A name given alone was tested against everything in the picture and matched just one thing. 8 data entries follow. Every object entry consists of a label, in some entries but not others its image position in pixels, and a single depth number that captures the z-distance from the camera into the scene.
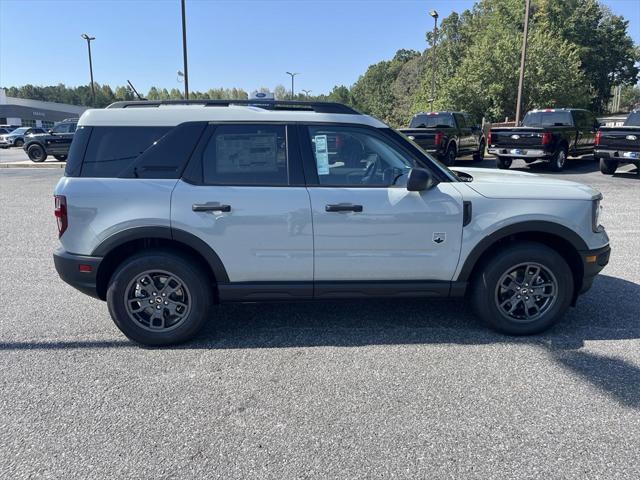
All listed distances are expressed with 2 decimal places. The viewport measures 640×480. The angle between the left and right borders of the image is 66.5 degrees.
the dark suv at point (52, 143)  22.34
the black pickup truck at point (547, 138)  14.64
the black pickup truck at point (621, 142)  13.24
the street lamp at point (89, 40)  44.50
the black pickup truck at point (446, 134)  14.90
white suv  3.73
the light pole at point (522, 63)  21.22
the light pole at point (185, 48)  21.43
